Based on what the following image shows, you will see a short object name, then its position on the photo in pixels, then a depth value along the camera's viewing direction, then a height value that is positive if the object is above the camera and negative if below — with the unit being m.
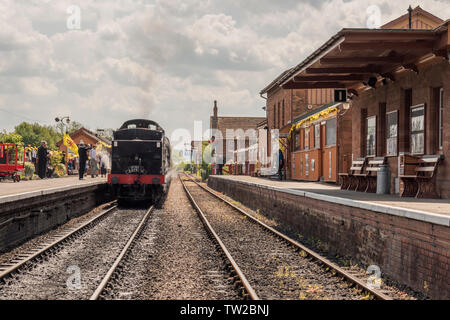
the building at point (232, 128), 68.44 +5.49
